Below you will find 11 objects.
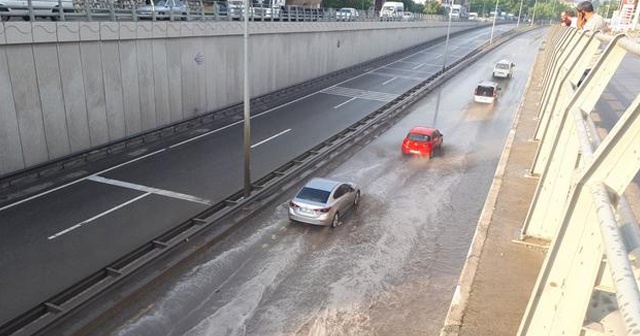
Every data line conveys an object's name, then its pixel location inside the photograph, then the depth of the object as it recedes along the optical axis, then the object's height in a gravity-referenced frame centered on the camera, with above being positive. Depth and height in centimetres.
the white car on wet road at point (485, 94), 3719 -642
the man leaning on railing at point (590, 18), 1362 -20
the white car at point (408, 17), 7260 -215
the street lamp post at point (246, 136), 1667 -483
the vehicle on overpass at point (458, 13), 11134 -196
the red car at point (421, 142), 2398 -657
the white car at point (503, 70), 4841 -602
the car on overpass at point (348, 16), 5002 -169
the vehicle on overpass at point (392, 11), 6538 -155
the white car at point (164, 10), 2567 -103
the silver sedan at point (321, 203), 1591 -647
